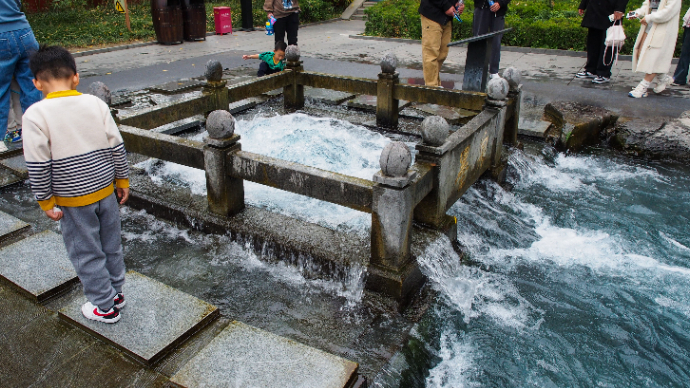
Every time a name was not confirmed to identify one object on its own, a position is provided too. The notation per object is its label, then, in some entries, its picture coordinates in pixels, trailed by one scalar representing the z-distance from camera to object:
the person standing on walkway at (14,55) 5.45
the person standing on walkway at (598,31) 9.30
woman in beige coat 8.31
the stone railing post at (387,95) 6.88
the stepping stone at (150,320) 2.82
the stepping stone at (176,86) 8.66
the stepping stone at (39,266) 3.33
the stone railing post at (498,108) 5.32
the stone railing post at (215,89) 6.40
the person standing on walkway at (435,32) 7.47
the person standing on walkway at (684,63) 8.95
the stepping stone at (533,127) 6.89
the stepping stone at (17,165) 5.49
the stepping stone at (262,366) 2.54
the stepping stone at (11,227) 4.06
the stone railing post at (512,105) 5.94
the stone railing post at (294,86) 7.63
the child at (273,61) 8.55
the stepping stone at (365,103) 8.01
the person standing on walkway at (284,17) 9.36
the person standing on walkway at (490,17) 8.54
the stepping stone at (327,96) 8.45
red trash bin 16.33
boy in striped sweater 2.50
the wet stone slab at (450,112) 7.29
